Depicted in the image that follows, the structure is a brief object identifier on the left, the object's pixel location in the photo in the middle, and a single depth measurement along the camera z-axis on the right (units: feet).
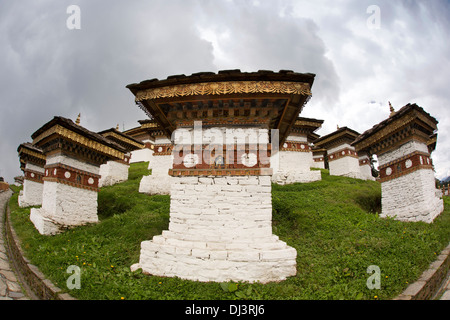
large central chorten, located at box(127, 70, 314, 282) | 16.48
